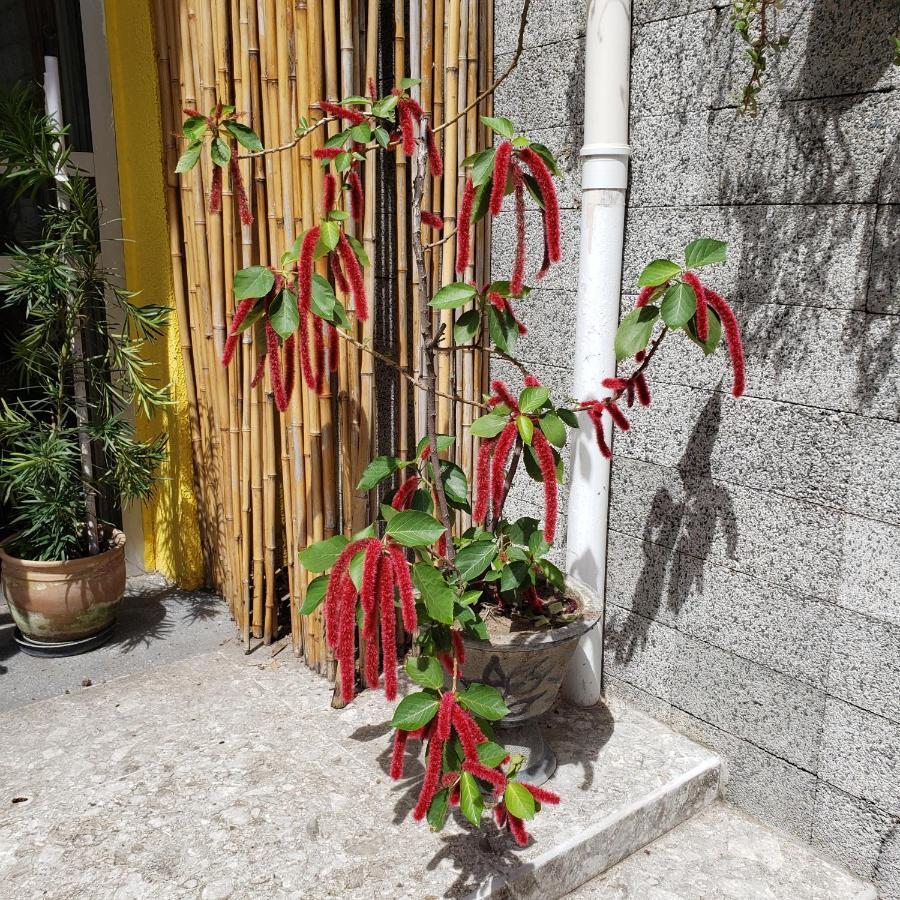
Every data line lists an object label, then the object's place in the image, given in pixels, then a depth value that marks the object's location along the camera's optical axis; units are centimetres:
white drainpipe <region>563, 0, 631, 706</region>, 205
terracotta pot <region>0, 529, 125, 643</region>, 250
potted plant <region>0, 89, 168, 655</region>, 238
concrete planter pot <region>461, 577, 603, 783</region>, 185
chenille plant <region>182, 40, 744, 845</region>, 152
